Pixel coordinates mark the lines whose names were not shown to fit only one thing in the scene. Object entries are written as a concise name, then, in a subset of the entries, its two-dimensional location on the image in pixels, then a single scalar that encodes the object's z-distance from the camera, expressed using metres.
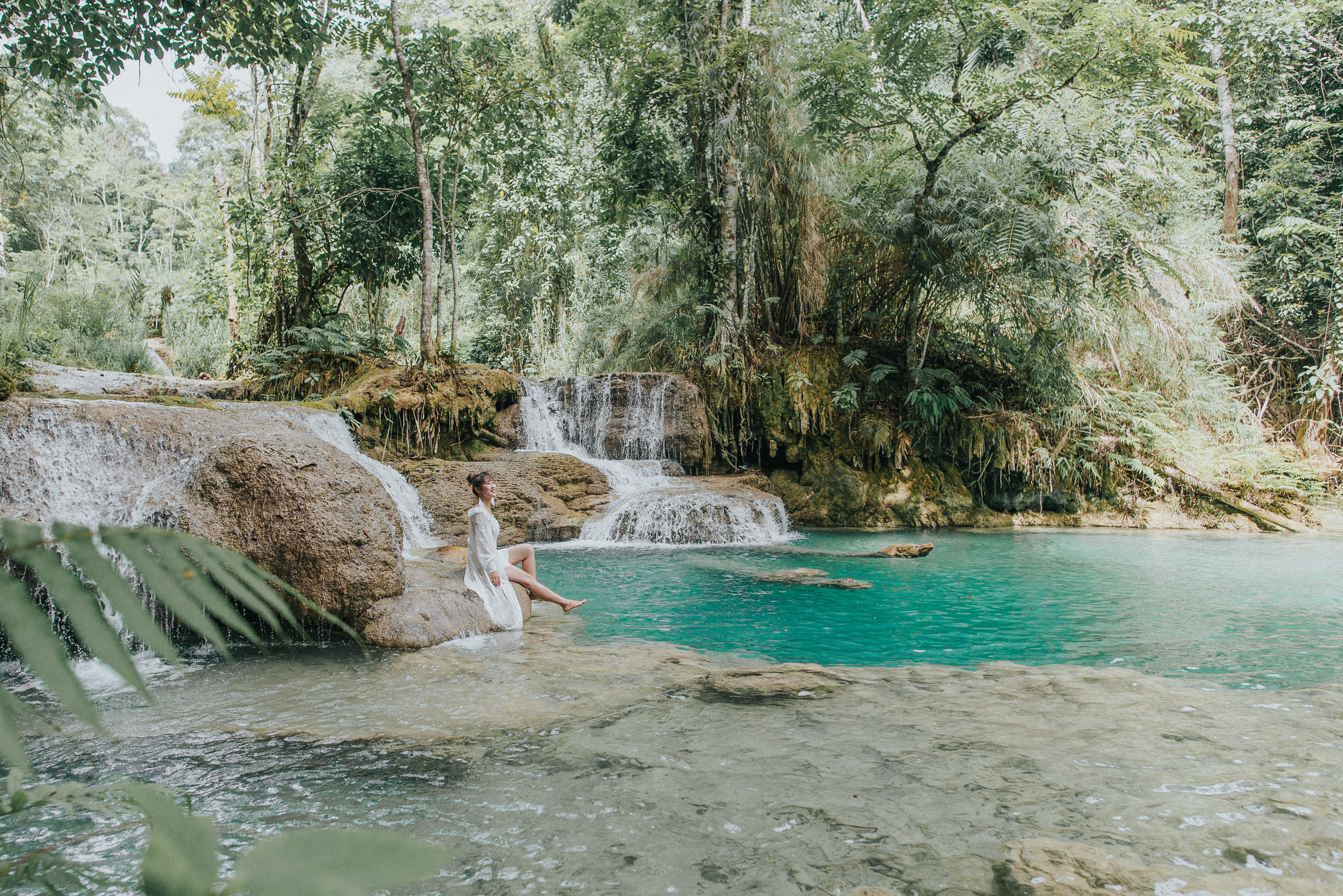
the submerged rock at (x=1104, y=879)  2.05
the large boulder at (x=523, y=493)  9.57
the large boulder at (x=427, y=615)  5.12
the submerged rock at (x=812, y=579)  7.07
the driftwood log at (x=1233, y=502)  11.32
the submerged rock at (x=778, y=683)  3.89
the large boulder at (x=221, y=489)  5.04
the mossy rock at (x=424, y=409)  10.48
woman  5.77
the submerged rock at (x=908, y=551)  8.70
